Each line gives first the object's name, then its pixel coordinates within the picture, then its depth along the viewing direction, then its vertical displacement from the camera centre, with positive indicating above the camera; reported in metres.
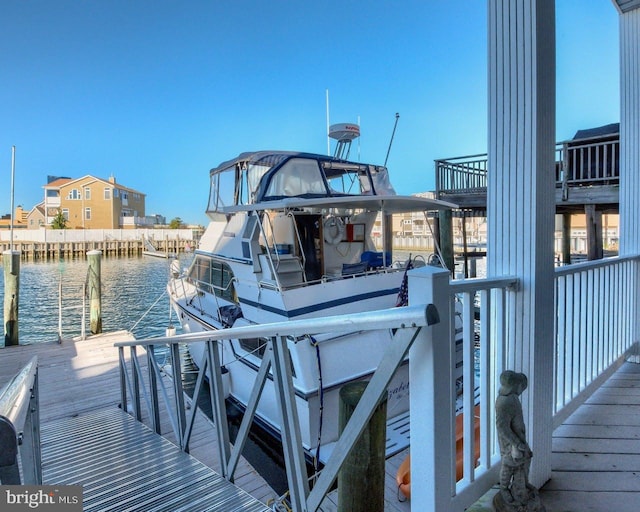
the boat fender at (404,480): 2.46 -1.53
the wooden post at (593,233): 7.17 +0.21
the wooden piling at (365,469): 1.75 -1.02
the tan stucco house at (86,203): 39.50 +5.13
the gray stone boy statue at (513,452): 1.40 -0.77
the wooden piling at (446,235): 9.27 +0.27
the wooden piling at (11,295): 7.56 -0.88
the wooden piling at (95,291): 8.01 -0.86
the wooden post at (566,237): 10.16 +0.21
